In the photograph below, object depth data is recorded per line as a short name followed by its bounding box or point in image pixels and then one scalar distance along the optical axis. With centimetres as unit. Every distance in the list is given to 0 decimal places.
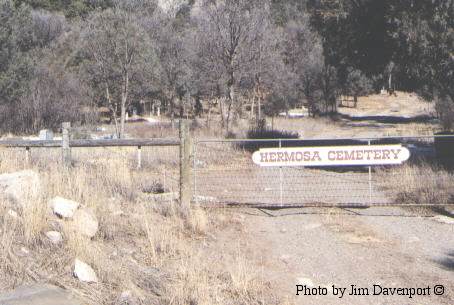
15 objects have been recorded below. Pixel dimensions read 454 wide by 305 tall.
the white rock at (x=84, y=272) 592
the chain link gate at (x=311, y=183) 1183
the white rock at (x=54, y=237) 704
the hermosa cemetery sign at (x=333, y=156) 1018
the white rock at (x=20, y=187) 815
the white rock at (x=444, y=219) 991
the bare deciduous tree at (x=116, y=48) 3019
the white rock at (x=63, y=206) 808
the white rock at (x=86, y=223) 751
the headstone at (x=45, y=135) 1999
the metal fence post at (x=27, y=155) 1244
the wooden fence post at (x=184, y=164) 1005
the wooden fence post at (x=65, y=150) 1130
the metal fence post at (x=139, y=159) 1537
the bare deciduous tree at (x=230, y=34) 3017
